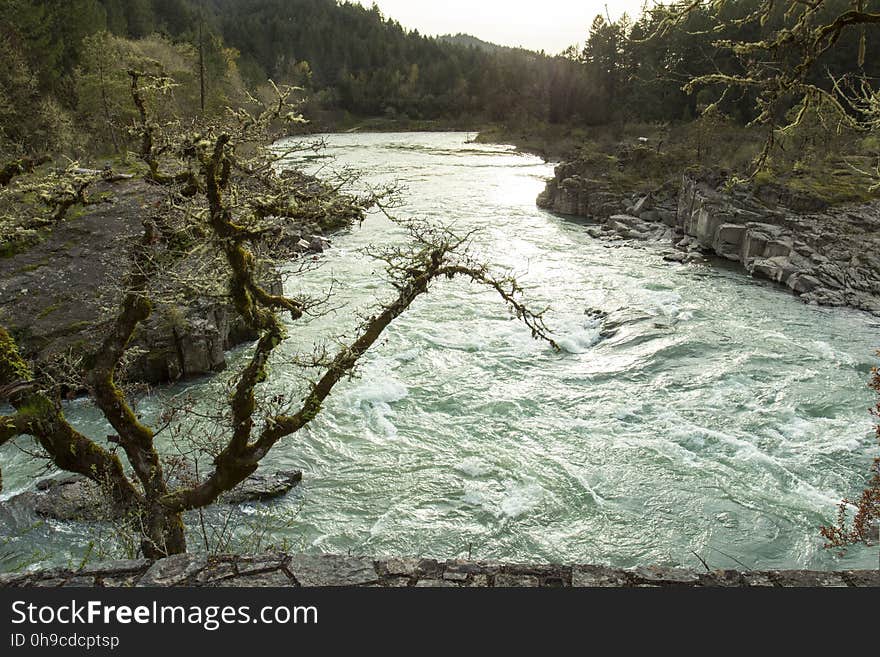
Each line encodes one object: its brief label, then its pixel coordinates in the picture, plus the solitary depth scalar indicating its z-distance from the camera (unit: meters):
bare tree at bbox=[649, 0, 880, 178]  5.08
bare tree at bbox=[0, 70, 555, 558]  6.52
